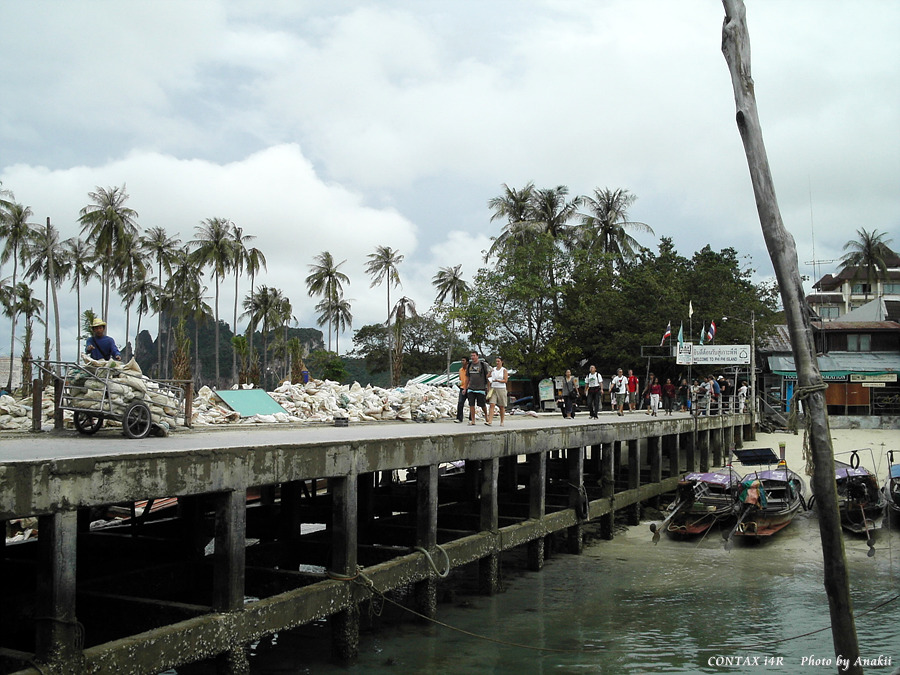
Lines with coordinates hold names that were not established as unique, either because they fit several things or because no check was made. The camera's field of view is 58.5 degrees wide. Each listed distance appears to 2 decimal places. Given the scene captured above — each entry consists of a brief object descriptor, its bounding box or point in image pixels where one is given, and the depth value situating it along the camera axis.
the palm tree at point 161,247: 64.06
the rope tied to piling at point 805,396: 6.20
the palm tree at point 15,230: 52.78
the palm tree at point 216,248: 61.59
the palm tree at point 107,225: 52.78
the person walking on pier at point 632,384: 30.42
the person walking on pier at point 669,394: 31.36
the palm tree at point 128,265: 54.38
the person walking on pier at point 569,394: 22.31
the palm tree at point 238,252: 63.22
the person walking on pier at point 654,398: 30.00
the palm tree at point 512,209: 53.22
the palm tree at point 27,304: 61.78
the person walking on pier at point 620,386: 28.25
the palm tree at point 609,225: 53.56
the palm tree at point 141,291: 65.44
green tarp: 19.05
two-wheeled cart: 9.91
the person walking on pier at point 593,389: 24.02
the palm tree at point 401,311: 68.68
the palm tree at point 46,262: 53.31
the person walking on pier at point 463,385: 16.65
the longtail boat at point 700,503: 19.02
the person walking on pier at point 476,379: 16.20
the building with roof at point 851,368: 41.19
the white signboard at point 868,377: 42.03
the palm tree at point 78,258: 60.06
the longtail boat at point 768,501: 18.20
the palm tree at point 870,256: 66.62
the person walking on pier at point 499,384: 16.41
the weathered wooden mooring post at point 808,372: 6.11
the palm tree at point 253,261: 65.25
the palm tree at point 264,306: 76.38
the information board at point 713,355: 31.68
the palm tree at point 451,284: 67.81
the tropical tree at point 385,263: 67.00
